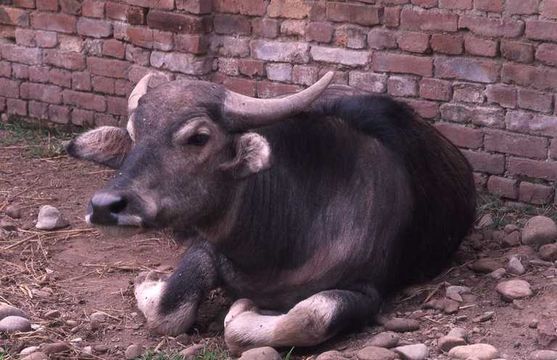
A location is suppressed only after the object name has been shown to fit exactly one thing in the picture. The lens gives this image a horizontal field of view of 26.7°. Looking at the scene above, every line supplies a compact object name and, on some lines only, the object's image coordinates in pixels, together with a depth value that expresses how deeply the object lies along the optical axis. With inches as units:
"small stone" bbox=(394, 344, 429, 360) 183.2
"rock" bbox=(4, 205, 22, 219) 263.8
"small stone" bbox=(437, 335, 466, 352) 187.0
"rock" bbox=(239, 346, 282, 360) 183.8
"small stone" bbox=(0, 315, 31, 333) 201.8
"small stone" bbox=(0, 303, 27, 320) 207.3
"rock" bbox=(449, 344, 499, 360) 180.4
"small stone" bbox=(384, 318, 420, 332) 197.5
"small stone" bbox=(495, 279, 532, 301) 203.8
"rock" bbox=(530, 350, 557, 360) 177.6
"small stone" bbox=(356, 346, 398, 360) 181.3
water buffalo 192.2
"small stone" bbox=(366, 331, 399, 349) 188.2
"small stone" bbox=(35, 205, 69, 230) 257.9
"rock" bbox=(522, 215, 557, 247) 226.4
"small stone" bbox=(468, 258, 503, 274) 219.9
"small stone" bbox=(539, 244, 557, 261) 219.5
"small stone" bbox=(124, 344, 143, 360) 195.3
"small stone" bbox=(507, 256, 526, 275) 215.3
